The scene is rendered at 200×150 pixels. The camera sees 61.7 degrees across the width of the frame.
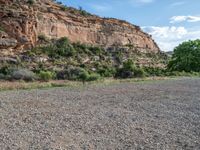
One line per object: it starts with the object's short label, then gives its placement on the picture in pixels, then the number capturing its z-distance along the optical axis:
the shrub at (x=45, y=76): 13.27
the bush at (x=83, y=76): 14.15
